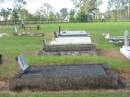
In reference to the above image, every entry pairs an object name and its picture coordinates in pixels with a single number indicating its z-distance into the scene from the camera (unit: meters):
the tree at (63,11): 37.84
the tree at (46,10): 36.59
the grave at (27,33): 11.64
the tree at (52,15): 35.07
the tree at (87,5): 30.88
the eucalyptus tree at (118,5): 33.98
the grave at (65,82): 3.64
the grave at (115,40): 8.29
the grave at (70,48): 6.74
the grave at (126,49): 6.19
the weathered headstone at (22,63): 4.31
